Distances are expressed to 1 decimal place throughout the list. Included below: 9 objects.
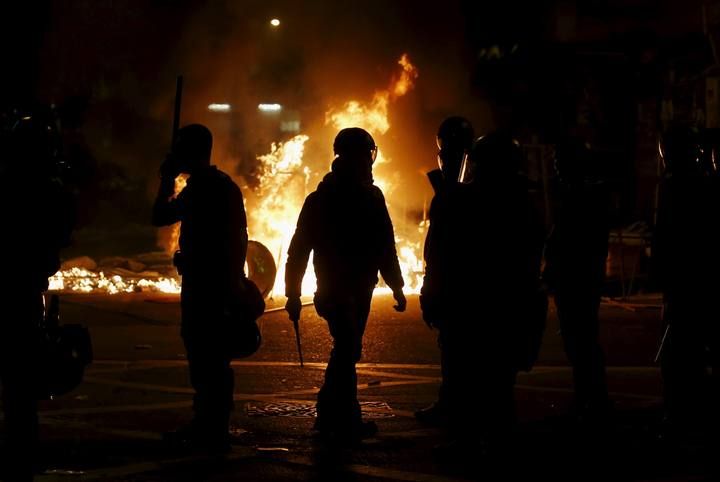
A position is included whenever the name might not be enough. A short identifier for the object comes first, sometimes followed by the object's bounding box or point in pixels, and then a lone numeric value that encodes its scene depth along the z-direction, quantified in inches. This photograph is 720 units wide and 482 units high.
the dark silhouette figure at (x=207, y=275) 564.7
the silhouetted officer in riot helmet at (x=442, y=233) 569.3
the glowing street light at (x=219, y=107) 1751.6
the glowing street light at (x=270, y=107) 1944.6
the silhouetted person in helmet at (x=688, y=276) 589.0
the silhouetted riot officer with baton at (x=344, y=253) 596.1
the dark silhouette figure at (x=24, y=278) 475.5
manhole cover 652.1
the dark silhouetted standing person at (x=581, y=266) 631.8
